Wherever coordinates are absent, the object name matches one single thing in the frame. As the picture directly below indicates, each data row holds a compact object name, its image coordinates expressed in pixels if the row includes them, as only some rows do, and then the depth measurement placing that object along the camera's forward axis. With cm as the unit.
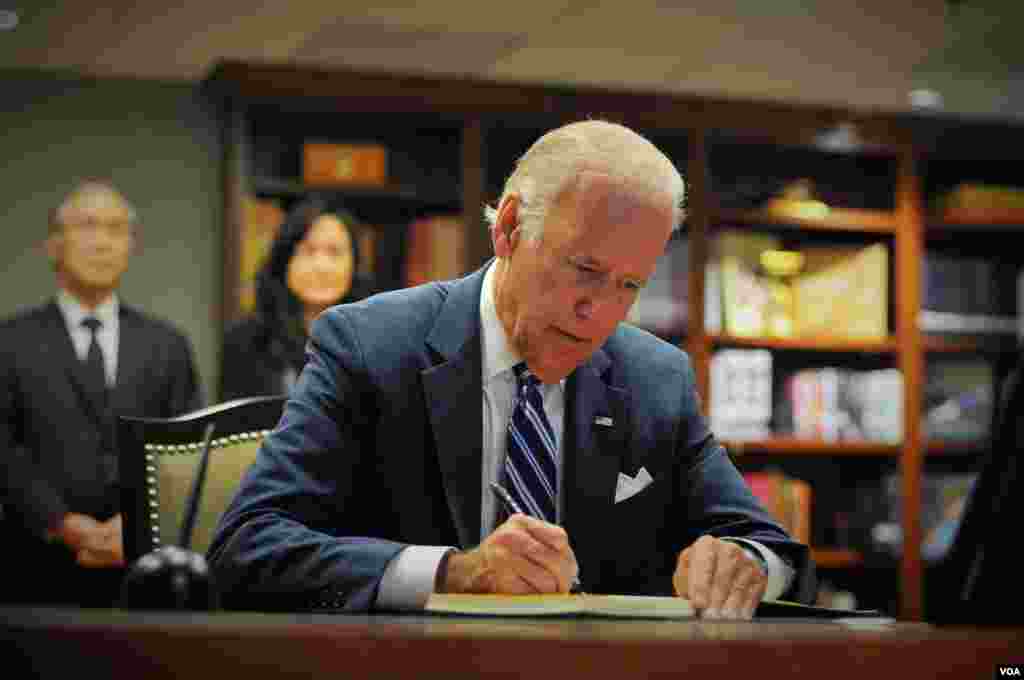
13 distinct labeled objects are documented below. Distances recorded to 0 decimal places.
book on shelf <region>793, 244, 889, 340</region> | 609
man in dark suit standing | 397
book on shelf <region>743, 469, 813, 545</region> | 599
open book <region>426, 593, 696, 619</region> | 121
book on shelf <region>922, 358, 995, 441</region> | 626
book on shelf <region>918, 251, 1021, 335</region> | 620
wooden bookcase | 548
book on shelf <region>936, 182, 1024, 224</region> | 619
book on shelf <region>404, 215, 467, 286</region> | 561
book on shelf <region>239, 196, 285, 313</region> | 539
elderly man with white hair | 160
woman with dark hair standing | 362
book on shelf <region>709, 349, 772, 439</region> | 592
